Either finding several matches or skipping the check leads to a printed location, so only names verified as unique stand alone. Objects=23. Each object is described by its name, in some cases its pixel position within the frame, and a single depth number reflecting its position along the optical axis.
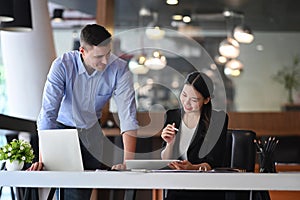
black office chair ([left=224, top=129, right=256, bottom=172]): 3.48
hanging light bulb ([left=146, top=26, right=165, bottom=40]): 9.81
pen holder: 2.97
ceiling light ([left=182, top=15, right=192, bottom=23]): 10.06
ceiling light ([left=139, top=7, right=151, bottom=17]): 9.62
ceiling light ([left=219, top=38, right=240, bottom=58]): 9.42
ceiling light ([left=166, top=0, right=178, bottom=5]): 9.05
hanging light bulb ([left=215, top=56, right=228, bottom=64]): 10.17
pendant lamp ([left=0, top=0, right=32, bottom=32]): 4.87
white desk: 2.47
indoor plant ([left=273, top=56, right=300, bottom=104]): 10.10
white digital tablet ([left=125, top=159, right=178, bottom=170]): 2.81
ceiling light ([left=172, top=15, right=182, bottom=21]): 9.93
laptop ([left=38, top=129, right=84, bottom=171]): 2.77
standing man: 3.16
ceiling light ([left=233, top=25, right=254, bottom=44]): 8.73
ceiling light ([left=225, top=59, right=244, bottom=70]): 10.12
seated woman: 3.25
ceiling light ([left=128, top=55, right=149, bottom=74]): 9.45
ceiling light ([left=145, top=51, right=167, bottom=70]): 8.11
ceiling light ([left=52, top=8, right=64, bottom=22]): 9.43
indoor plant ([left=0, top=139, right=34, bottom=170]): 2.85
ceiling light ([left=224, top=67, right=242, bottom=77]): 10.22
